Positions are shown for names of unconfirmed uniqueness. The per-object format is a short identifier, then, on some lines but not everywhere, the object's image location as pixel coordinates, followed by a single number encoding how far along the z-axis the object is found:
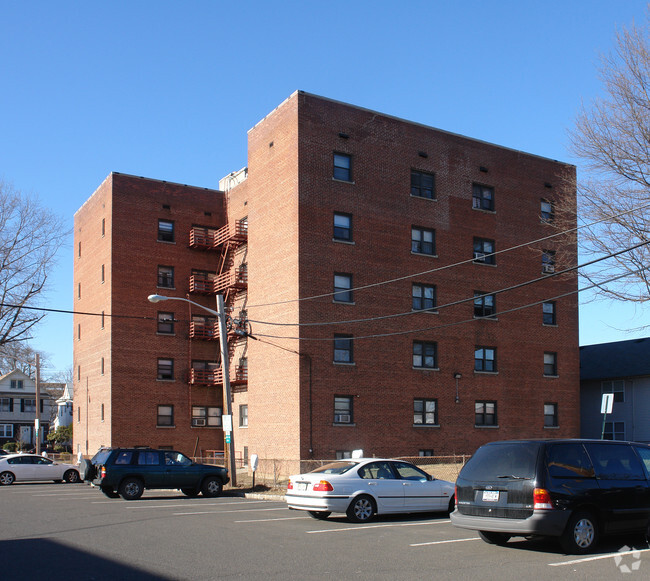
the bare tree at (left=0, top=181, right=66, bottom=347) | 49.34
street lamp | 28.31
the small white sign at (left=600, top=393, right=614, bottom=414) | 26.11
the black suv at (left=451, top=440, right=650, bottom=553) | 11.70
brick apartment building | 34.75
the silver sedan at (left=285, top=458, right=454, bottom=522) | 16.81
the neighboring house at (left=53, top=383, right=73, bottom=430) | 95.56
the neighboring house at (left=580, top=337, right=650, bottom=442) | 45.43
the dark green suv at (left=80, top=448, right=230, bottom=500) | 24.23
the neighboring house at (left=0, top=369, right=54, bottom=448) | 87.06
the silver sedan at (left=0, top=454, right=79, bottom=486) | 34.16
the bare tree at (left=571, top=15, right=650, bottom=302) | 25.89
